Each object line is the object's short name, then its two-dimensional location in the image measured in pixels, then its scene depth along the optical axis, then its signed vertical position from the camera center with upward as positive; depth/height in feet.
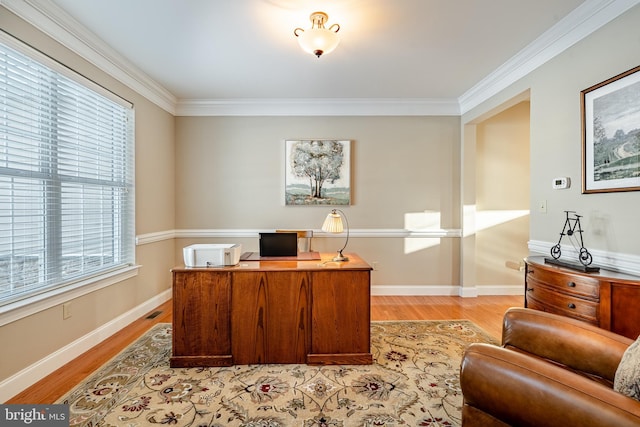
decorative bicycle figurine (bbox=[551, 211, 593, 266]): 7.08 -0.45
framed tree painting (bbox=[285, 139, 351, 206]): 13.60 +1.96
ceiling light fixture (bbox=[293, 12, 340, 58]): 6.97 +4.07
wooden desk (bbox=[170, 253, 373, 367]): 7.48 -2.54
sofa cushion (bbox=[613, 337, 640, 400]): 3.24 -1.77
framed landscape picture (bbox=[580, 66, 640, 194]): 6.22 +1.74
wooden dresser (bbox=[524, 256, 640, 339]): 5.34 -1.60
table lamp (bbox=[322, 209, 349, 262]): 8.40 -0.31
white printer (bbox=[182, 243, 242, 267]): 7.57 -1.05
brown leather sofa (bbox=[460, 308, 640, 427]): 3.02 -1.95
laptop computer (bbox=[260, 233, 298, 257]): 9.29 -0.96
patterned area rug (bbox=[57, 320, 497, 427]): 5.76 -3.85
